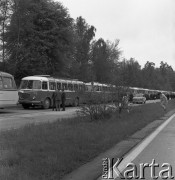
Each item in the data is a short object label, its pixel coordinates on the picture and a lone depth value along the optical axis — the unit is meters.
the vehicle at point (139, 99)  57.69
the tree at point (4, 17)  40.47
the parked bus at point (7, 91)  27.57
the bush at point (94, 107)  18.02
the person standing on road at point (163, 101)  32.03
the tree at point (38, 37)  43.81
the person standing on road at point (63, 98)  32.00
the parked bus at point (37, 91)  34.31
